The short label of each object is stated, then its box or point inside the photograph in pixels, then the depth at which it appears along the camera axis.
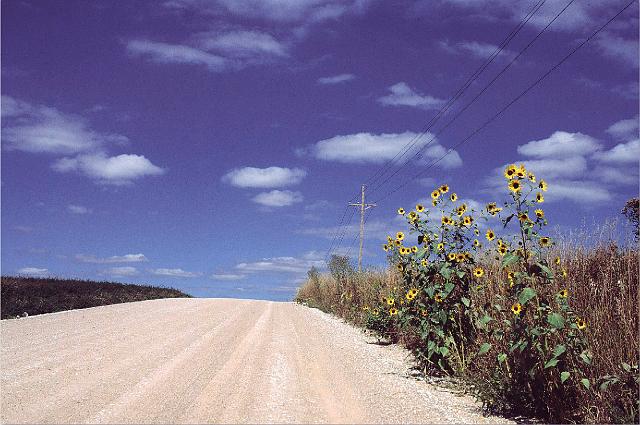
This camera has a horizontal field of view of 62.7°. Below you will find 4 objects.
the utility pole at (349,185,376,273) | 33.39
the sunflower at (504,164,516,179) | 6.07
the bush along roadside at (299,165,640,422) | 5.16
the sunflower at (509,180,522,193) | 5.96
